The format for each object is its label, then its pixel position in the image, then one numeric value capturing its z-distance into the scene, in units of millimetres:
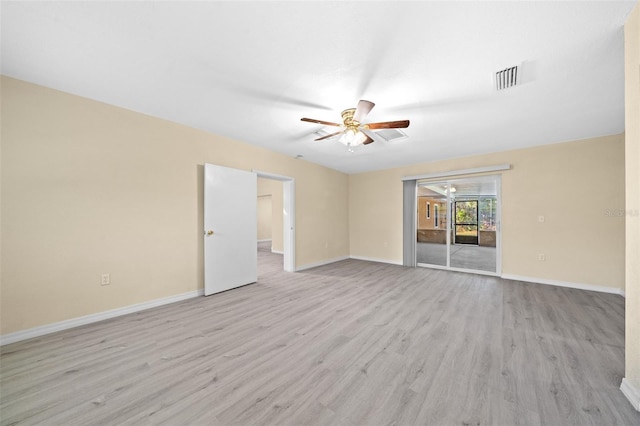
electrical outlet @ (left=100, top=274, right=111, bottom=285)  2626
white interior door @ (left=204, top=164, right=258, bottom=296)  3482
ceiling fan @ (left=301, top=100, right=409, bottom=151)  2284
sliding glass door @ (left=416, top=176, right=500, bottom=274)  5336
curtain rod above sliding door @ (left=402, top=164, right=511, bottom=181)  4376
